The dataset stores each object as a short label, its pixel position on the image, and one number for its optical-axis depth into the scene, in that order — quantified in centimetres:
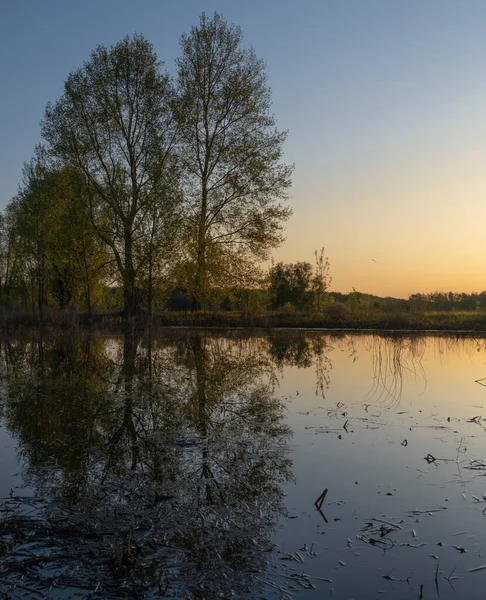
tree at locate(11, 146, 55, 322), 2869
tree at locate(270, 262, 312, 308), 5353
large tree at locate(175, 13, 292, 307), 2681
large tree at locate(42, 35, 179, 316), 2605
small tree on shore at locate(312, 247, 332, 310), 4209
